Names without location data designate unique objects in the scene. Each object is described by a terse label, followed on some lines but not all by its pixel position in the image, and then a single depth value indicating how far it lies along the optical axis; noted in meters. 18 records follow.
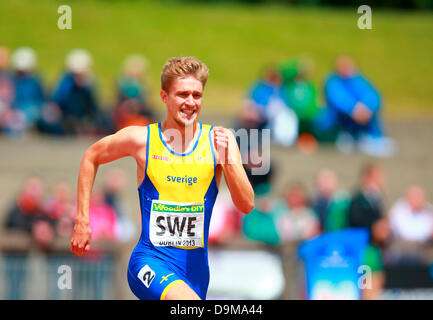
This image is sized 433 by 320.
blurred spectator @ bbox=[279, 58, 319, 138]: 15.95
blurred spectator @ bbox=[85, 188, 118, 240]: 12.59
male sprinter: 5.85
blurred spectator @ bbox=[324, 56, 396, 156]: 15.59
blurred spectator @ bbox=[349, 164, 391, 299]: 11.83
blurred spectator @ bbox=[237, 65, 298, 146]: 15.66
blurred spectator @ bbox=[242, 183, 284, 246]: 12.23
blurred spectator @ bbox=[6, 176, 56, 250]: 12.13
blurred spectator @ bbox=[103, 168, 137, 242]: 13.12
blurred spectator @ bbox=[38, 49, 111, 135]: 15.22
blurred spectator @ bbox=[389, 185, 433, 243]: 13.73
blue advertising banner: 10.79
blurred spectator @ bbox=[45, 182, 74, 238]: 12.26
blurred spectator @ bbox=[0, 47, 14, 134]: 15.57
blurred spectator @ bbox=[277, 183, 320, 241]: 12.85
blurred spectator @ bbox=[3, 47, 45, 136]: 15.76
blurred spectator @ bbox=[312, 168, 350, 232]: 12.76
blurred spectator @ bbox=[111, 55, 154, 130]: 15.32
